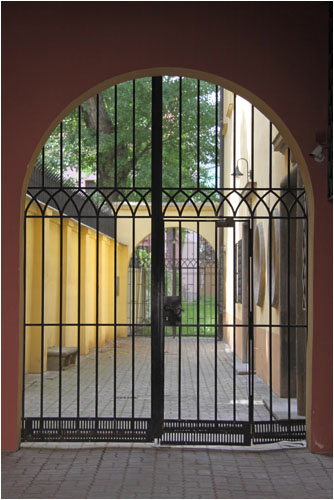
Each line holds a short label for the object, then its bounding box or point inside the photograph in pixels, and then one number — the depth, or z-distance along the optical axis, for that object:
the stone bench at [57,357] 13.03
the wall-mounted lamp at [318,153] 6.31
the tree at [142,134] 20.38
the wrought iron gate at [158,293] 7.01
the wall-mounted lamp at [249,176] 13.75
